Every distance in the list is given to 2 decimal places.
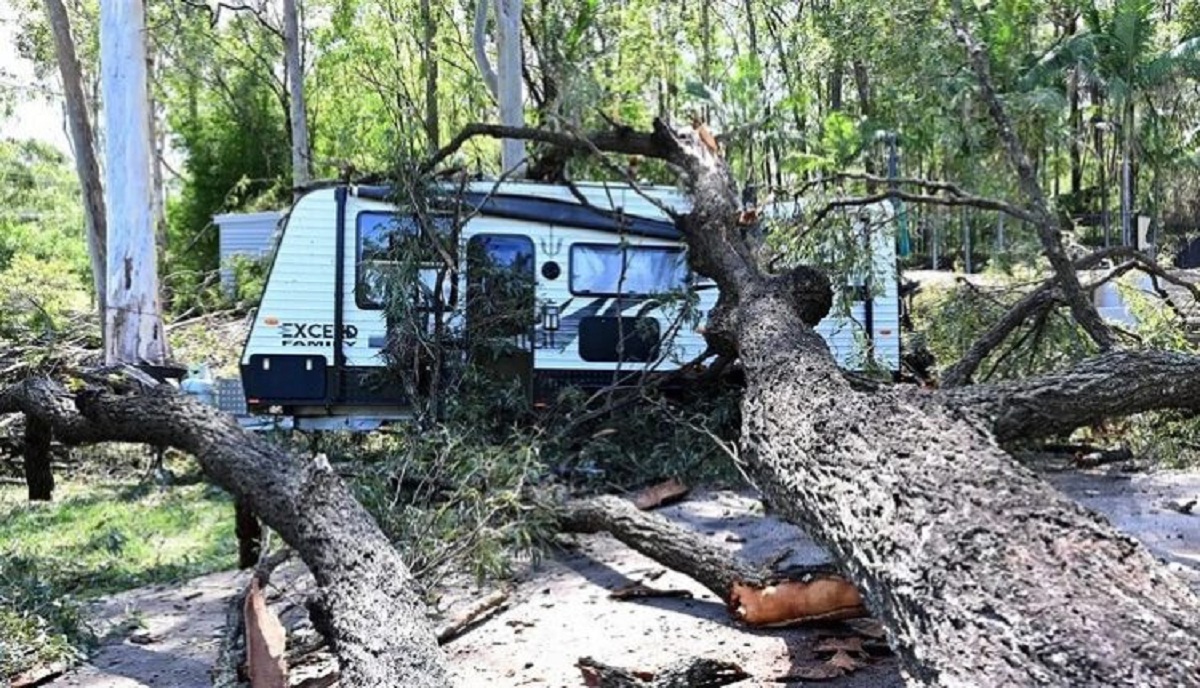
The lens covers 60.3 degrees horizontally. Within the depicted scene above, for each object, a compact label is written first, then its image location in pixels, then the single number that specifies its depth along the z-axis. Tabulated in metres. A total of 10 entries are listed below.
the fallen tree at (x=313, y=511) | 2.84
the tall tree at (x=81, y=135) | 12.66
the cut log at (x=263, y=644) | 3.26
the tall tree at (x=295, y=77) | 17.91
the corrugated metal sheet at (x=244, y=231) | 19.02
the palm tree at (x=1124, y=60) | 21.88
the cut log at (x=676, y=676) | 3.17
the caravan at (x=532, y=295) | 8.66
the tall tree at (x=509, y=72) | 14.31
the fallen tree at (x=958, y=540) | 1.73
